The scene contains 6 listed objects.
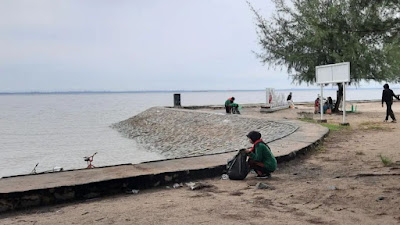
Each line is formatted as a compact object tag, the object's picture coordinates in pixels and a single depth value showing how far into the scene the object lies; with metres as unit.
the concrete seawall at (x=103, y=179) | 5.50
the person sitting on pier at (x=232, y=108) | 23.41
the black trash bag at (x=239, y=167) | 6.88
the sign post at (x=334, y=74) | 14.98
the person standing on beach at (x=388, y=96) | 17.12
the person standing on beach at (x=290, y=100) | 31.51
